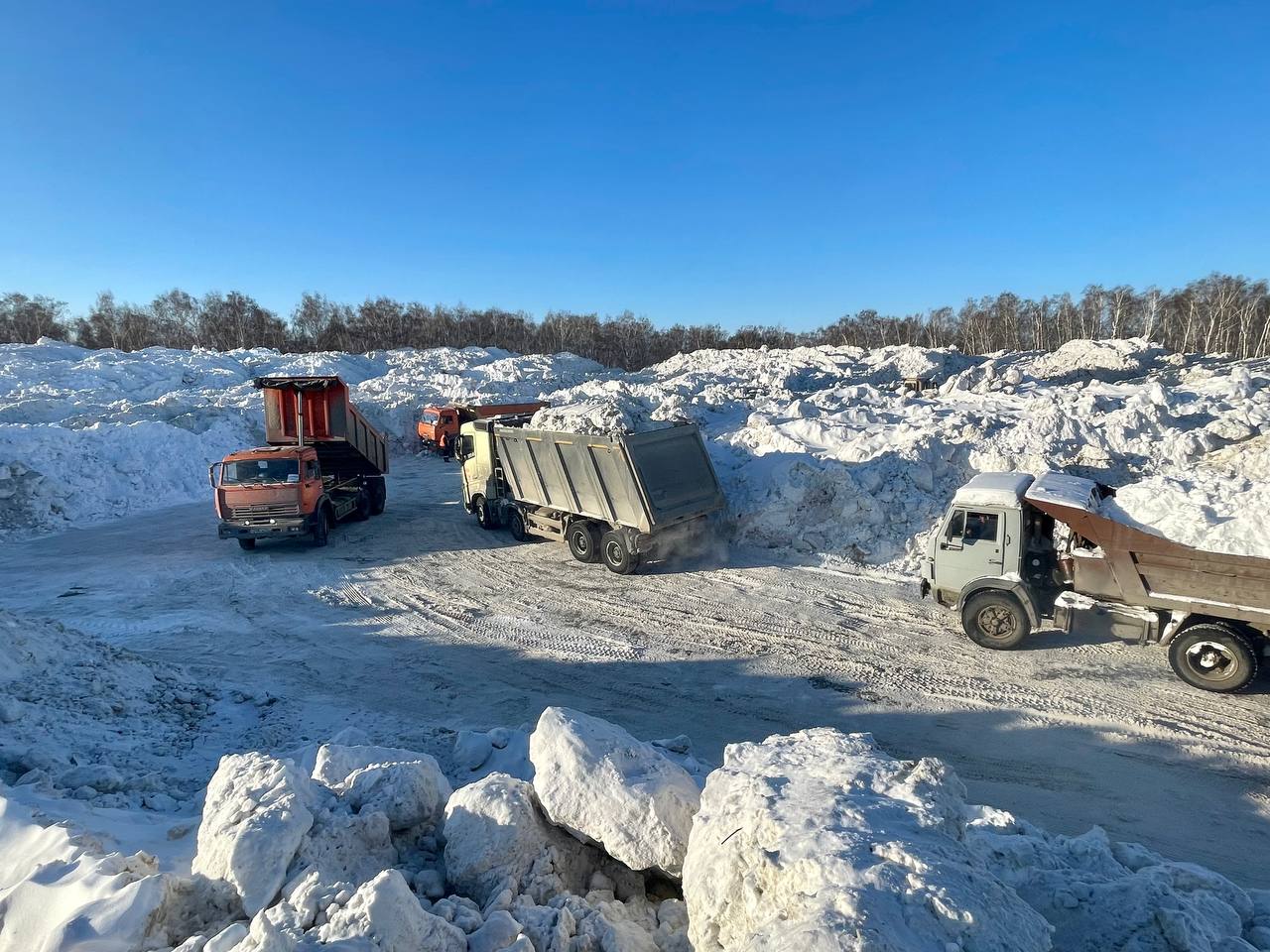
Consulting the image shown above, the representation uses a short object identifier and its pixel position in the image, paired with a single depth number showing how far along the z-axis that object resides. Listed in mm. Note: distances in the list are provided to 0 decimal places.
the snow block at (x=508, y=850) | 3719
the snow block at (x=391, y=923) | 2871
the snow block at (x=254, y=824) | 3373
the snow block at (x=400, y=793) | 4113
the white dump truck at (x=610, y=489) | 11703
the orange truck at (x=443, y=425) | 26547
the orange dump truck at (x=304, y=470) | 13617
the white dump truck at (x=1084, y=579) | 7242
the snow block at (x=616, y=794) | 3795
